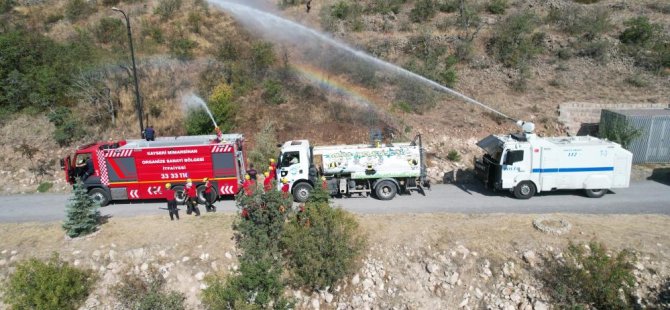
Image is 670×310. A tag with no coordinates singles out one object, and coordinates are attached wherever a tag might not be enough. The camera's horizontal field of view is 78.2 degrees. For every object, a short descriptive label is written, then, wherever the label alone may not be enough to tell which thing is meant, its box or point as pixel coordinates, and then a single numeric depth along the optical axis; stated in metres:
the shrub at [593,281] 10.84
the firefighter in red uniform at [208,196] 15.96
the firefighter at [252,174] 16.50
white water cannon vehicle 15.88
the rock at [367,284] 12.25
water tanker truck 16.44
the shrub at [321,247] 11.99
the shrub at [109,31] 31.90
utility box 19.83
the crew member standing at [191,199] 15.47
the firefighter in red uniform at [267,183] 13.69
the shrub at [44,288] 11.03
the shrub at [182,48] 29.38
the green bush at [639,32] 31.41
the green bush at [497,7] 36.69
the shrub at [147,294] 10.65
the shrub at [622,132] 19.47
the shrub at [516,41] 30.86
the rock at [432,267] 12.54
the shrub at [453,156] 20.44
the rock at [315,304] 11.97
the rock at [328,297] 12.10
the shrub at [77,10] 37.06
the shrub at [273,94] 25.53
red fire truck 16.47
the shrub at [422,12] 37.03
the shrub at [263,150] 20.25
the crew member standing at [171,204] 15.03
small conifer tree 14.05
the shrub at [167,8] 36.00
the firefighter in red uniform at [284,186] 14.56
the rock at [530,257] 12.47
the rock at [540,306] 11.29
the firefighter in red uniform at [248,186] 13.70
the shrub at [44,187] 19.47
